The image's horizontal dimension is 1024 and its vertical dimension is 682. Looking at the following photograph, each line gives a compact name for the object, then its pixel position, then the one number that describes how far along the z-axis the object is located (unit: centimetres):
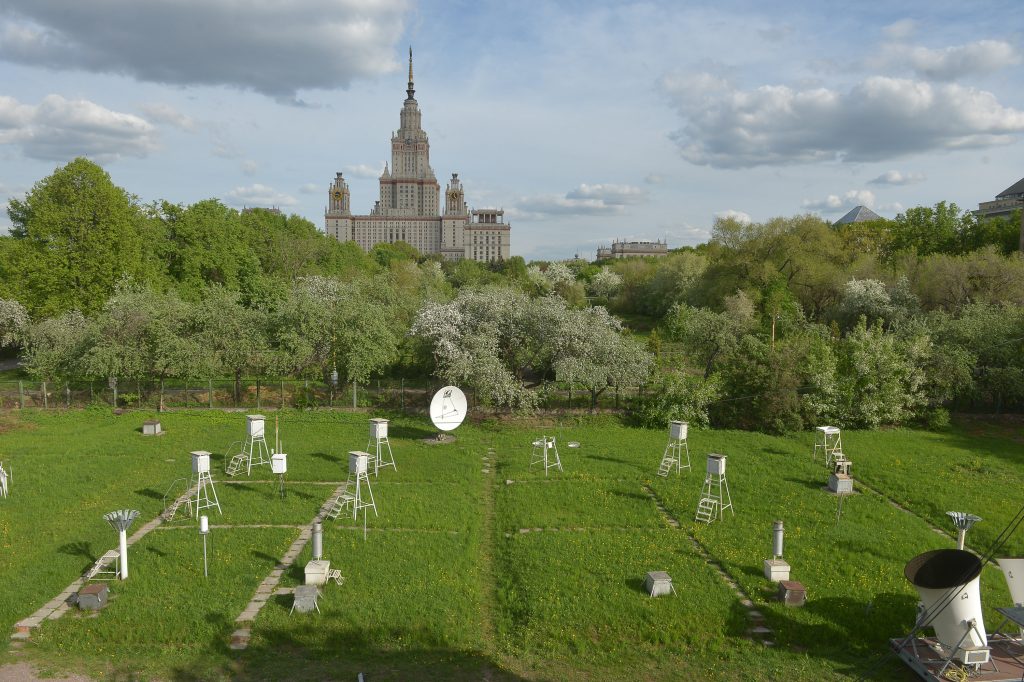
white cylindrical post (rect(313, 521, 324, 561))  1291
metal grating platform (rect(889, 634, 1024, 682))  958
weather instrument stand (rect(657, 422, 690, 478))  1972
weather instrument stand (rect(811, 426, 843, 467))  2170
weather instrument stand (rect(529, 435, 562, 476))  2022
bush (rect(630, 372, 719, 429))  2645
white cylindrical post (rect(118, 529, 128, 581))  1238
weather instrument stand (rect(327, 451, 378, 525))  1587
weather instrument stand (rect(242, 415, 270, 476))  1952
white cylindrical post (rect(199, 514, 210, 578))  1254
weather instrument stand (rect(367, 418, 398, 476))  2000
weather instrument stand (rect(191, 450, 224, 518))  1575
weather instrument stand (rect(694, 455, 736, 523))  1606
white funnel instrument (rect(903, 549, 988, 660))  969
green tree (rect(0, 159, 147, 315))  3397
